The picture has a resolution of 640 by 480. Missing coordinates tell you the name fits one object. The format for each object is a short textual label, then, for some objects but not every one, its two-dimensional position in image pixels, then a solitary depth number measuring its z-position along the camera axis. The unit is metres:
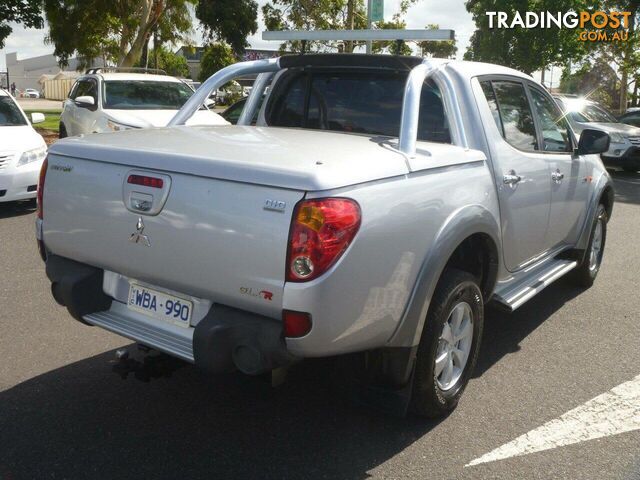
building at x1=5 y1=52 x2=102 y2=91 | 123.00
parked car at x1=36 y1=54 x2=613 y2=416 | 2.75
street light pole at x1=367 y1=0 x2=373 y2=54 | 13.63
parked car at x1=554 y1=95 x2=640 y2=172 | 15.22
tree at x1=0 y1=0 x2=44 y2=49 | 16.45
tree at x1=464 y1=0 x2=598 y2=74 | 38.88
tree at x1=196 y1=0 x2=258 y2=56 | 38.53
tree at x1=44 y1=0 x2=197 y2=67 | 22.73
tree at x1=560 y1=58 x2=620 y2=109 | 43.70
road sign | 13.45
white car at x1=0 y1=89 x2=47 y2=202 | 8.34
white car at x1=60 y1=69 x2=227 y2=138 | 11.41
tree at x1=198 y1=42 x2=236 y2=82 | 46.58
